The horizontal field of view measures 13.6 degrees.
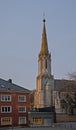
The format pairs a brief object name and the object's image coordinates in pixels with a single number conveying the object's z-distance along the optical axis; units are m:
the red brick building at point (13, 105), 71.25
